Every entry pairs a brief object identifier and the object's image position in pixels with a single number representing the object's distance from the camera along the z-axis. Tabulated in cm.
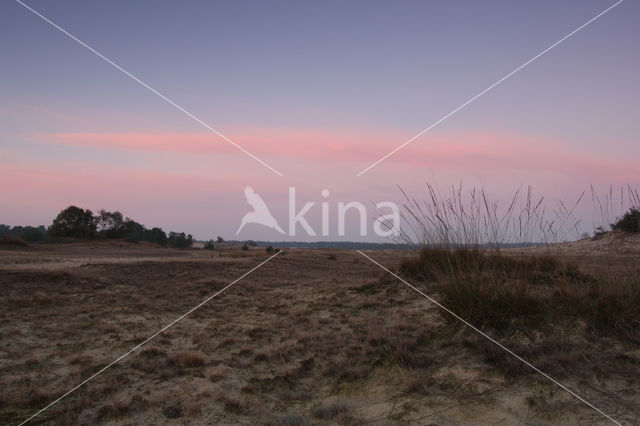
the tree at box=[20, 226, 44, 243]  3503
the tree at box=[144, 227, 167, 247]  4672
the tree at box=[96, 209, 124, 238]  4150
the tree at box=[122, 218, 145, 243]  4301
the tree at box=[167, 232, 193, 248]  5072
